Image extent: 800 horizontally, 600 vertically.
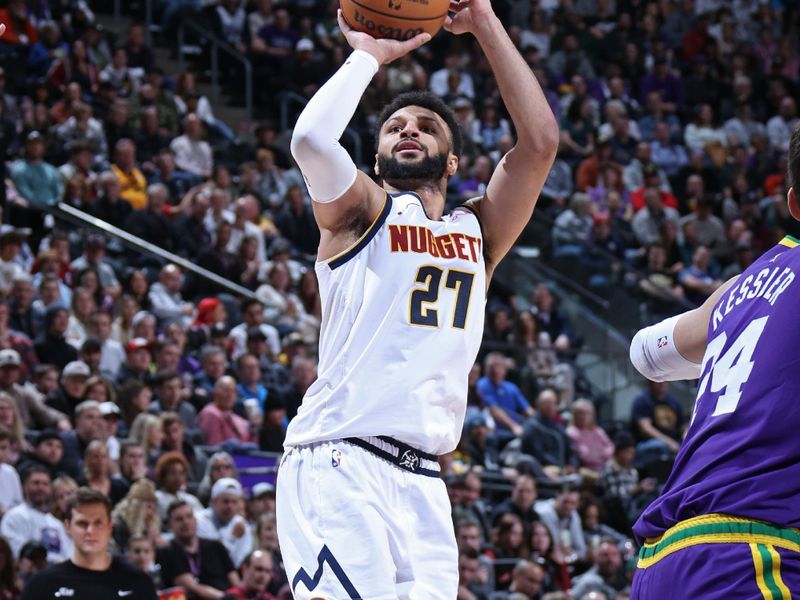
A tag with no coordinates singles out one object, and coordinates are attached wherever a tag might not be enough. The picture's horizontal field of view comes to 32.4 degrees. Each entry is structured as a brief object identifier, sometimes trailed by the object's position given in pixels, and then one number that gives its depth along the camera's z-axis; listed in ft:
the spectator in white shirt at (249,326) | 42.73
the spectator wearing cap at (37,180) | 44.75
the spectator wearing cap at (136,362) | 38.27
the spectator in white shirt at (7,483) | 31.71
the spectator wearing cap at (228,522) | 33.71
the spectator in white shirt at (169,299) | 42.93
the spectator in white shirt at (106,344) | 38.81
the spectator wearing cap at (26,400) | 34.49
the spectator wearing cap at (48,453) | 33.12
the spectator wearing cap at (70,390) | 35.88
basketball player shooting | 14.30
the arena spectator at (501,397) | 45.29
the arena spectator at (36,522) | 30.83
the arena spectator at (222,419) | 38.06
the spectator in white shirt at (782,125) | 68.49
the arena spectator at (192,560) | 31.58
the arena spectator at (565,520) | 40.07
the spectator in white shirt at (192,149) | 51.42
